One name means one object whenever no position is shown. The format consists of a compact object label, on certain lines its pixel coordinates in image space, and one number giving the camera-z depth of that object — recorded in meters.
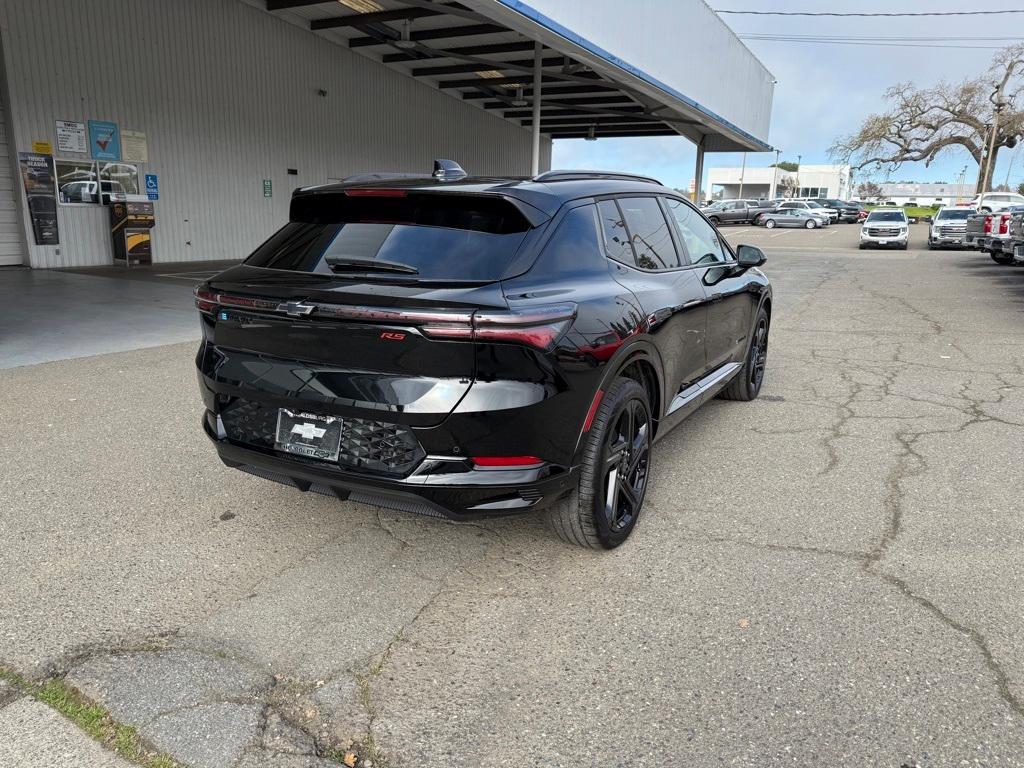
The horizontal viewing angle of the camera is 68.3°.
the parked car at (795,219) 43.66
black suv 2.83
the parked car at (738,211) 46.50
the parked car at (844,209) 53.84
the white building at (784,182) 104.34
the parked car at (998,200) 31.96
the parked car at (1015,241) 13.77
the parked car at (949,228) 26.83
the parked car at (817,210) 45.13
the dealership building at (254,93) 13.92
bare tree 51.88
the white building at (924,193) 119.75
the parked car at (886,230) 28.02
